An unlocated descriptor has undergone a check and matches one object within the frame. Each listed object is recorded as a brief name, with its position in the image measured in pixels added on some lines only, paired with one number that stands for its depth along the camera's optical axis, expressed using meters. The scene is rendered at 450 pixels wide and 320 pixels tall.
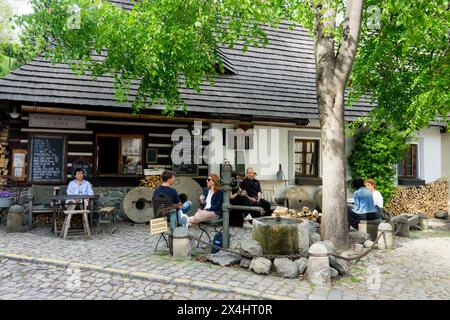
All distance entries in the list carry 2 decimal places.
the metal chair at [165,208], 5.92
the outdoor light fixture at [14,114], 8.74
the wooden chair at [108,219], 7.89
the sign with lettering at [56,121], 8.87
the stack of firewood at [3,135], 10.50
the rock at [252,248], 5.22
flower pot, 8.26
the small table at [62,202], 7.26
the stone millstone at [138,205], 8.99
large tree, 6.31
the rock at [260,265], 4.95
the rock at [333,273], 4.96
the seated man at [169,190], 6.04
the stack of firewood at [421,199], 11.90
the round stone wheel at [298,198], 10.68
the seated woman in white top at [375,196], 7.68
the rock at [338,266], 5.00
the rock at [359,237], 6.96
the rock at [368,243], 6.58
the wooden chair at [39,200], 7.98
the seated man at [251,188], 8.41
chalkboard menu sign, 9.05
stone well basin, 5.38
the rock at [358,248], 6.27
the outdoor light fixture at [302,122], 10.94
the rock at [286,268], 4.86
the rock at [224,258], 5.31
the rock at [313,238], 6.34
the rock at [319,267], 4.60
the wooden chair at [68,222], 7.15
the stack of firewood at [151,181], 9.64
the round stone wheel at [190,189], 9.69
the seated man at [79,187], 7.93
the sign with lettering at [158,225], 5.50
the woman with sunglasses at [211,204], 6.37
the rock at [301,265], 4.97
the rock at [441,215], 11.99
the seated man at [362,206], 7.31
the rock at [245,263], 5.21
